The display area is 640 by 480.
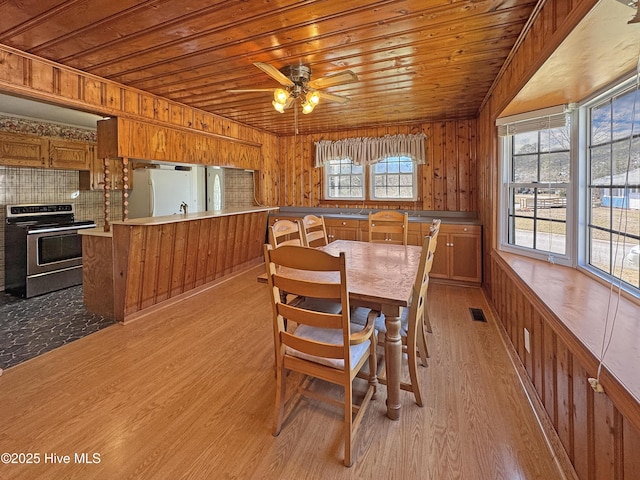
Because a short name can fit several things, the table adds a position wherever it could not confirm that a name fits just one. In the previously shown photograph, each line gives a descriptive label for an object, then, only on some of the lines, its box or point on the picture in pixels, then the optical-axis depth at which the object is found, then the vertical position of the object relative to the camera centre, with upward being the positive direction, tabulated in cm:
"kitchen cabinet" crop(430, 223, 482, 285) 424 -42
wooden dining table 172 -38
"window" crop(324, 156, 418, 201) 521 +73
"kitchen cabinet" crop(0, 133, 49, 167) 402 +94
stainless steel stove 399 -37
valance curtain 497 +121
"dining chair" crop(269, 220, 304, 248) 267 -5
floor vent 319 -94
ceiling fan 238 +108
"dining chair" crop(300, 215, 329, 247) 292 -3
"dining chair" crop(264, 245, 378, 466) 141 -59
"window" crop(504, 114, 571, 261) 245 +32
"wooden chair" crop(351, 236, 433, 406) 183 -54
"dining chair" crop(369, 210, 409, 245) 337 +3
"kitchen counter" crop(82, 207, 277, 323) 318 -42
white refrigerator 529 +54
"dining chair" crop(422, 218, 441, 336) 199 -7
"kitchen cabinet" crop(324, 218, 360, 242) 496 -8
